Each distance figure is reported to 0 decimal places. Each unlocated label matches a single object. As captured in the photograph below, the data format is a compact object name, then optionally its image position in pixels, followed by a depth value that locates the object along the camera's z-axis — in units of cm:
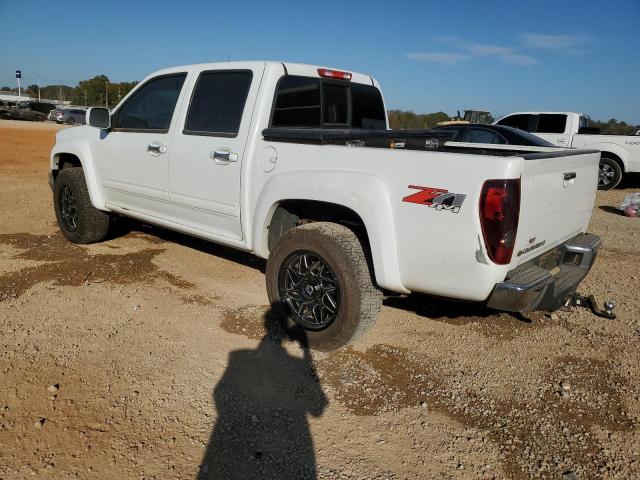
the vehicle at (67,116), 3759
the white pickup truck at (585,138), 1220
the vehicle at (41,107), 4019
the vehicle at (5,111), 4003
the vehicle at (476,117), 2012
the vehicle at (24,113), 3950
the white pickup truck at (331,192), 283
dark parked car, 905
